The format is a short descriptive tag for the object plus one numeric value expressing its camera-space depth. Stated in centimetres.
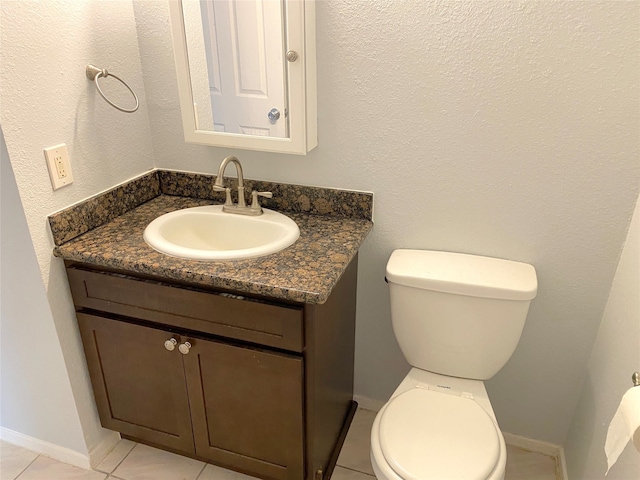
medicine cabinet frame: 131
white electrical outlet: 131
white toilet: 121
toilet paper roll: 86
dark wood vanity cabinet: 128
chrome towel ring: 139
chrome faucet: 152
